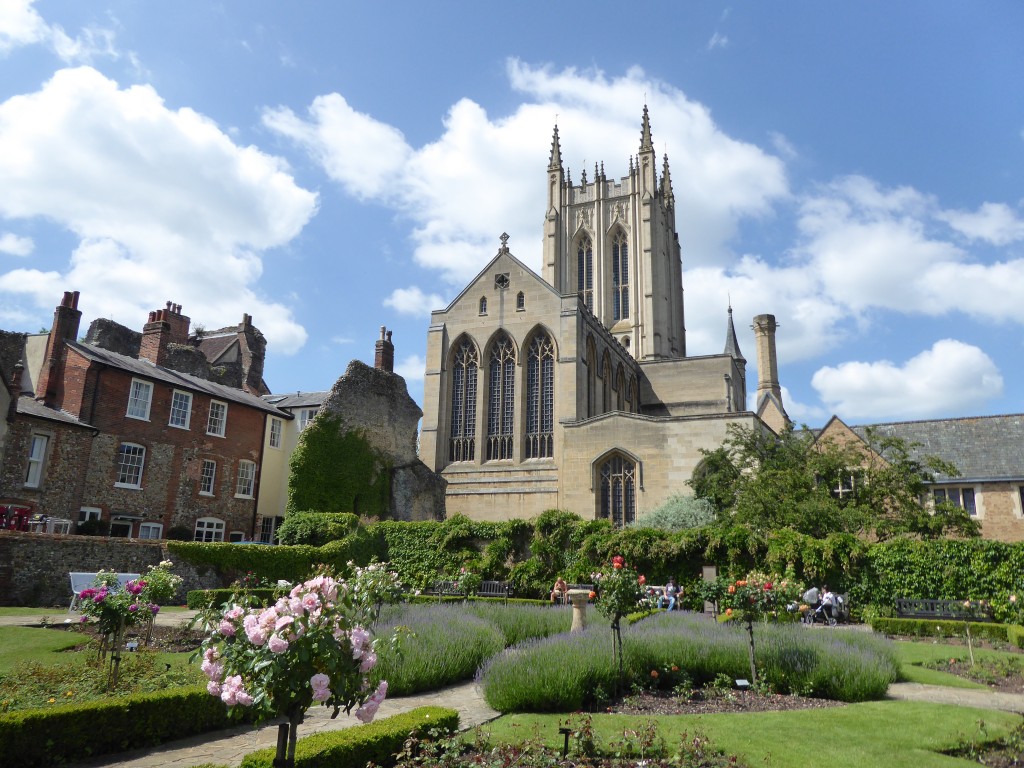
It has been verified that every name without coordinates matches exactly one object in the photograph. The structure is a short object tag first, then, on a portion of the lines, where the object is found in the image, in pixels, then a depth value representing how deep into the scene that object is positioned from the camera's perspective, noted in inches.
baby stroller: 765.3
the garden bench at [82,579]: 621.3
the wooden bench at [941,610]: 716.7
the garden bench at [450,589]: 827.4
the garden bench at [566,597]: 796.6
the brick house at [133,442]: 851.4
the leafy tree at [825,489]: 948.6
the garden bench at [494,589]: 922.5
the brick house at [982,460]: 1209.4
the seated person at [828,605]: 767.7
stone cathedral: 1332.4
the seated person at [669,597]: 787.4
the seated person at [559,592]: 807.1
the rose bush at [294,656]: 187.2
